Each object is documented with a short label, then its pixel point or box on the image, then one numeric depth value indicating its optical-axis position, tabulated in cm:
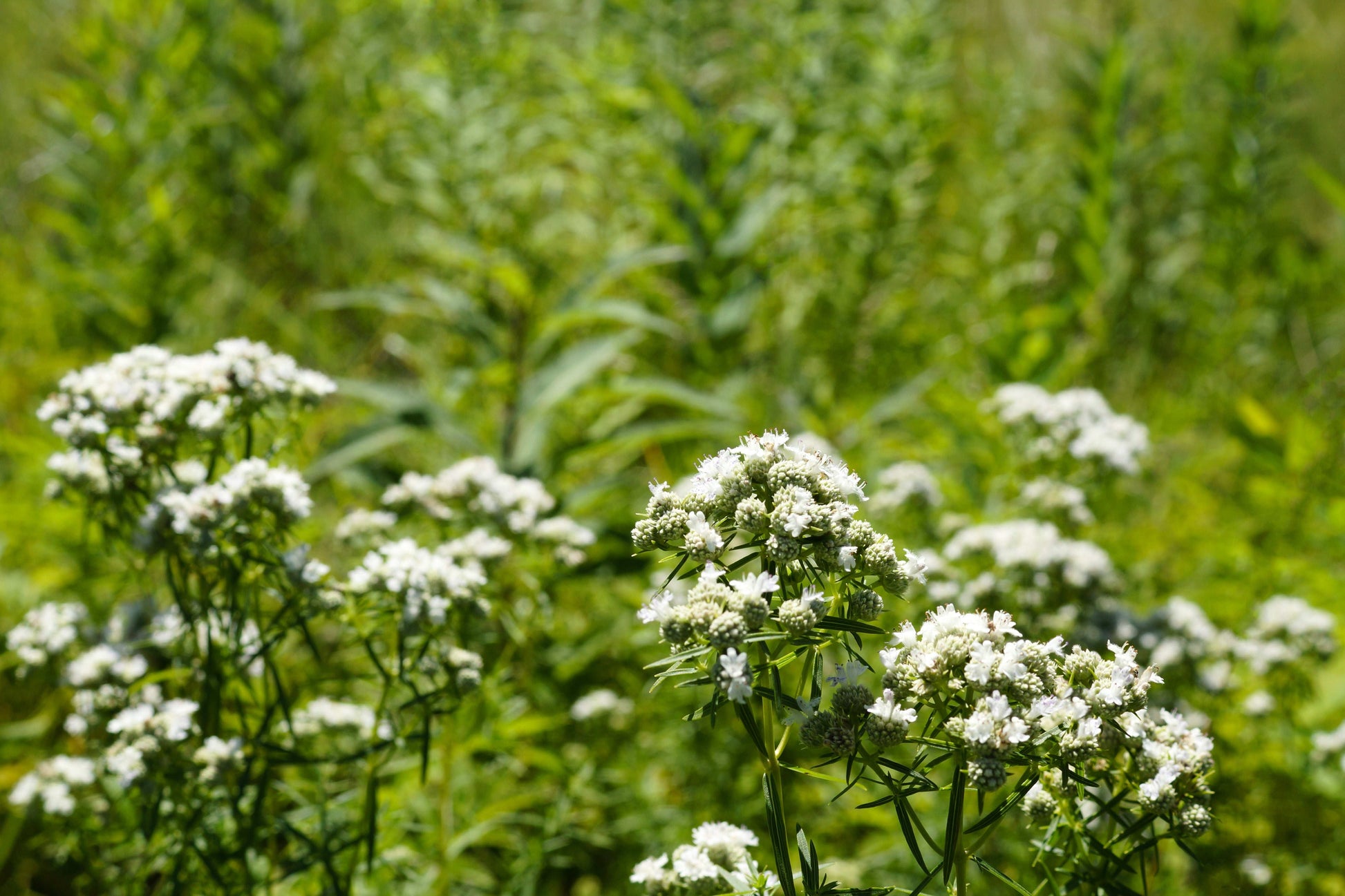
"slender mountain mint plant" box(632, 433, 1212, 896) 61
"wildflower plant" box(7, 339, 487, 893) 68
